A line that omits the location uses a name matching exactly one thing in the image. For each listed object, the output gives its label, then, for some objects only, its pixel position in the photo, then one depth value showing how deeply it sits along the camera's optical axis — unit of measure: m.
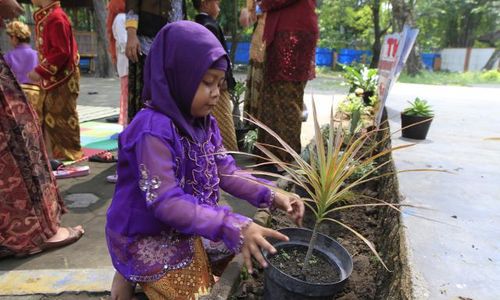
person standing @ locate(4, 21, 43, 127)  4.42
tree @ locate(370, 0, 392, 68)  16.79
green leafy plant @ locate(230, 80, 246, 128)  4.72
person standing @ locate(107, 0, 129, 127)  4.59
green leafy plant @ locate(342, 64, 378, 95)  6.40
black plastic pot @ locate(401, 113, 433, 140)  3.80
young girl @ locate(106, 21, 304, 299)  1.39
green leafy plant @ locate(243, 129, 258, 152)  4.33
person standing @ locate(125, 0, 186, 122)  2.99
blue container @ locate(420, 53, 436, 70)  29.30
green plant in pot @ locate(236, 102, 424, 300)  1.55
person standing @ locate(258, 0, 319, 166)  3.43
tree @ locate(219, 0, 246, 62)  17.94
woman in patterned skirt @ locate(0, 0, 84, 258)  2.21
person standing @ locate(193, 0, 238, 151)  3.42
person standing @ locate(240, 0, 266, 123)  3.95
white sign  3.13
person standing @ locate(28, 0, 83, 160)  3.48
